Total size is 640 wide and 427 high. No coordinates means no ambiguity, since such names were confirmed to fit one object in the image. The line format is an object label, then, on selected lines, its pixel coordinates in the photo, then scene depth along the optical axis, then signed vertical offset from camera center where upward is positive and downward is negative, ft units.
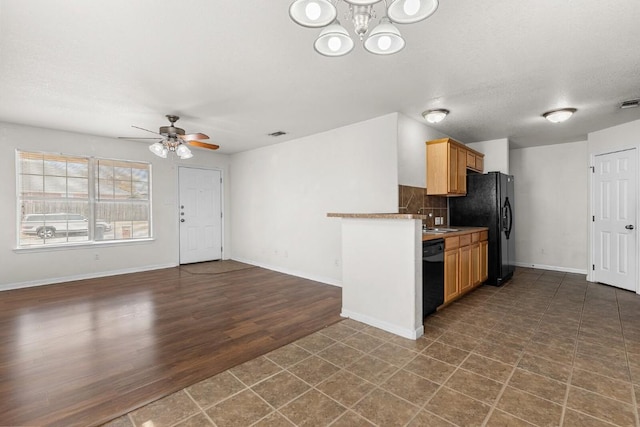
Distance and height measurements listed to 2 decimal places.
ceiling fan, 12.70 +3.30
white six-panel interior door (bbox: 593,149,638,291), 14.02 -0.41
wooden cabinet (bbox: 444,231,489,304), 11.38 -2.23
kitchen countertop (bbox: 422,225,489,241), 10.17 -0.85
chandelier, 4.89 +3.47
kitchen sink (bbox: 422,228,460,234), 12.81 -0.82
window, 15.36 +0.91
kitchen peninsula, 9.08 -1.95
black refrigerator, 14.89 -0.11
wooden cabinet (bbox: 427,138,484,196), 14.07 +2.23
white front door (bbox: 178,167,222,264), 20.76 -0.06
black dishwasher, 9.84 -2.21
